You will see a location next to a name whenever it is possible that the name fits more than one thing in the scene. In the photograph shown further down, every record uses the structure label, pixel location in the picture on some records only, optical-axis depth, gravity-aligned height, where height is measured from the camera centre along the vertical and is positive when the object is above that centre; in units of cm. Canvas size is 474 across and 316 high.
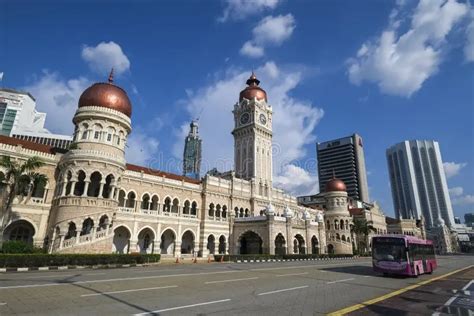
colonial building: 2738 +526
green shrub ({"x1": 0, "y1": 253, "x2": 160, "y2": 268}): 1808 -103
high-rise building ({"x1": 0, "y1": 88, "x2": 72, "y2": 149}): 10106 +4560
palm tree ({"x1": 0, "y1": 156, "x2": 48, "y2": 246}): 2419 +529
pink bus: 1727 -31
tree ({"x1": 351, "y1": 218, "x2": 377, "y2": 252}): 5947 +431
